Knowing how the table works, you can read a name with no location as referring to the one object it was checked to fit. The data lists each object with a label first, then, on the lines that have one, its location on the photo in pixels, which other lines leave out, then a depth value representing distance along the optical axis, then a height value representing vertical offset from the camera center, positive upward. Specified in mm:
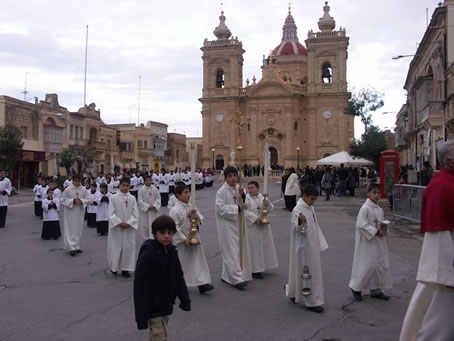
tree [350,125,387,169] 30781 +2368
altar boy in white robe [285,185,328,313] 5770 -943
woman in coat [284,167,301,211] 17469 -423
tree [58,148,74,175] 33938 +1396
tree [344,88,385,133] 31422 +5156
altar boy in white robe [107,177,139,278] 7789 -940
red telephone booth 20812 +639
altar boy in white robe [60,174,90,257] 9742 -768
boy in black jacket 3816 -900
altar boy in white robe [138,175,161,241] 10594 -630
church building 53969 +9078
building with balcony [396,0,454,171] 21125 +5210
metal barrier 12461 -631
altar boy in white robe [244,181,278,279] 7574 -969
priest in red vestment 3752 -617
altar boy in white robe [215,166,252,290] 6930 -848
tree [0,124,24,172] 28422 +2048
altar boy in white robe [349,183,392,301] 6195 -1095
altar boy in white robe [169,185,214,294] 6496 -1017
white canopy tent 26250 +1145
